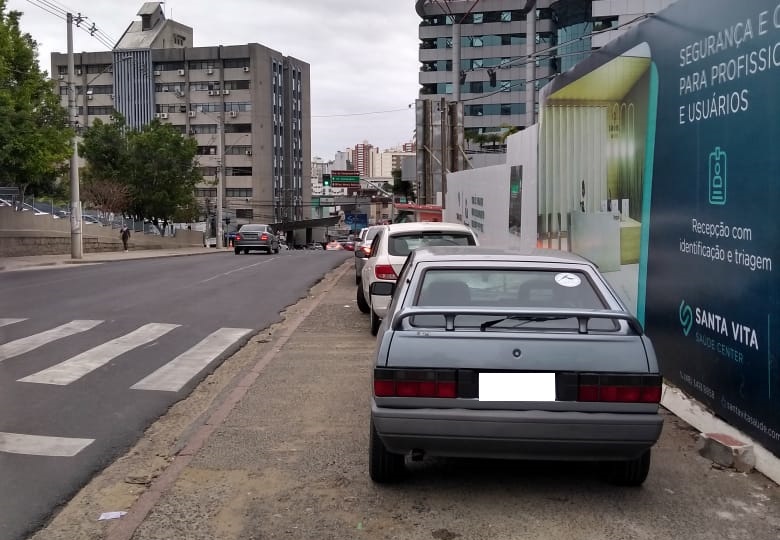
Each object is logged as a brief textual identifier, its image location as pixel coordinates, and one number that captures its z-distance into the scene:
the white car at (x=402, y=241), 11.52
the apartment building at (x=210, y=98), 94.88
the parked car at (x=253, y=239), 41.75
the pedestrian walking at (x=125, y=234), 46.22
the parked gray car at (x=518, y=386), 4.49
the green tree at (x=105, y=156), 57.53
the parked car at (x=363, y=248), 17.40
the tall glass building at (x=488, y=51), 79.31
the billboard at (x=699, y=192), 5.30
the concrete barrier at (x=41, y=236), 35.12
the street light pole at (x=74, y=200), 33.03
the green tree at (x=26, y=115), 28.27
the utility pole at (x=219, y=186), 58.19
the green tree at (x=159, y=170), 57.50
